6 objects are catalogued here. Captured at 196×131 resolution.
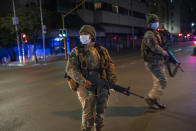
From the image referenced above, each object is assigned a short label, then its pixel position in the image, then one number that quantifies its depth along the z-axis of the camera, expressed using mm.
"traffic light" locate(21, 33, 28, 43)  19484
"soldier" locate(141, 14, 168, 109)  4238
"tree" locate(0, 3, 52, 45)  20625
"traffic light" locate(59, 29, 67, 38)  20497
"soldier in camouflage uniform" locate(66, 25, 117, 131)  2832
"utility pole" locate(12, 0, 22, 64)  18750
